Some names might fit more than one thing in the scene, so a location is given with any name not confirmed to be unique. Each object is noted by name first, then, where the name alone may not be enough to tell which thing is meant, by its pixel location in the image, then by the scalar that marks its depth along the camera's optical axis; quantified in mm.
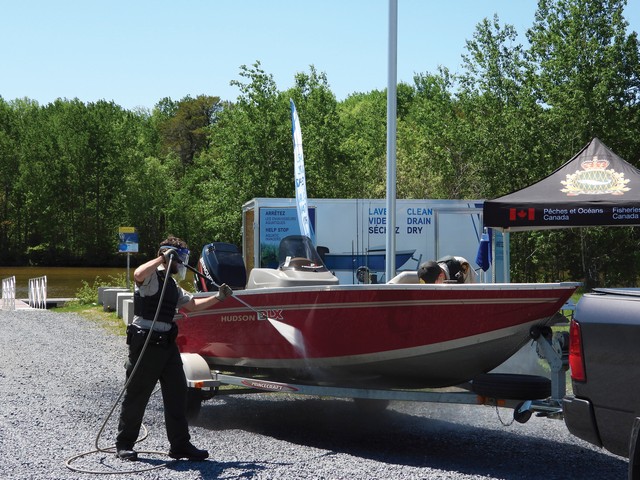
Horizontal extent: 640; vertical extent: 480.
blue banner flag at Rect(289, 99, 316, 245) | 11352
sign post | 27031
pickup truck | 4980
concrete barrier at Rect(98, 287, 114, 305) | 27047
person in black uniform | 7176
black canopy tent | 11812
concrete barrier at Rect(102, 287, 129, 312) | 25578
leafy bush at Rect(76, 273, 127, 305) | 29234
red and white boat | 7113
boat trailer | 6809
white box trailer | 18469
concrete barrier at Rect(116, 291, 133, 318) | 22594
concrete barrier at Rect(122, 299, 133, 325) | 19673
